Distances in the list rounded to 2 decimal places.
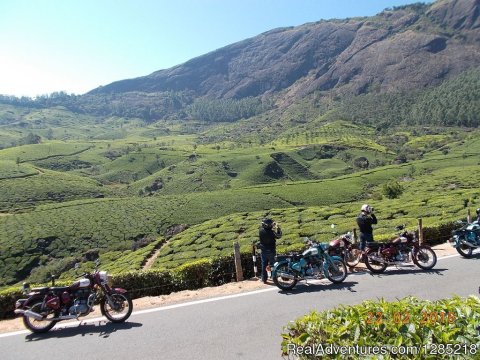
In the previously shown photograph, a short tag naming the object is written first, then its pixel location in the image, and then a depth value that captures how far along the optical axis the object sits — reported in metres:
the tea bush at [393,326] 4.50
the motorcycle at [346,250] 13.18
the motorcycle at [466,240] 14.27
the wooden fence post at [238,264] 13.12
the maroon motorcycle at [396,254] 12.57
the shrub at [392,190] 65.76
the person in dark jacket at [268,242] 12.16
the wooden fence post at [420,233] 17.98
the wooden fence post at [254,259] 13.07
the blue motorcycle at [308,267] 11.23
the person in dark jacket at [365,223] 13.10
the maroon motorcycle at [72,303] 9.15
